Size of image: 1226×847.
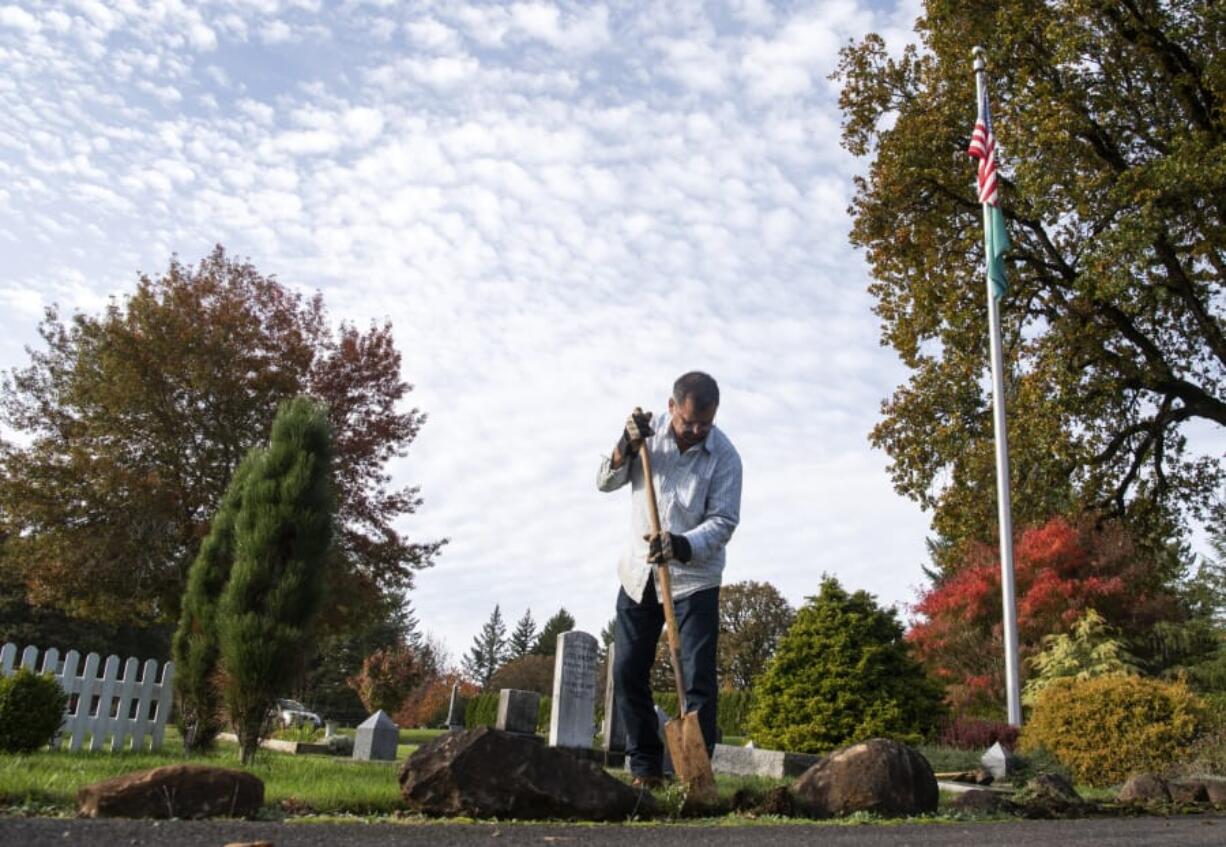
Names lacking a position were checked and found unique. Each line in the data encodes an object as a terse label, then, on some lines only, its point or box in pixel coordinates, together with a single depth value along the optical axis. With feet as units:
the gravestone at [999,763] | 31.17
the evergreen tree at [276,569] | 25.13
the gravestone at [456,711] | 90.38
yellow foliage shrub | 32.58
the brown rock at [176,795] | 11.94
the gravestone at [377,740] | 39.68
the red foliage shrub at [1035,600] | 76.84
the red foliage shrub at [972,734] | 42.98
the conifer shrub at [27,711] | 25.63
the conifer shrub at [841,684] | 39.65
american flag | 45.03
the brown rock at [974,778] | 30.53
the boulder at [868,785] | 15.79
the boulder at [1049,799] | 17.62
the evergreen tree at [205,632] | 28.73
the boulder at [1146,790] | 20.93
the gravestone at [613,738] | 38.91
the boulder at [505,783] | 13.52
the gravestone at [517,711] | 39.32
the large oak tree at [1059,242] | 45.37
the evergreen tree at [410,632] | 193.67
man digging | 15.75
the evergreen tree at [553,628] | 200.64
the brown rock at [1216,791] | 21.63
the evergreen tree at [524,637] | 232.94
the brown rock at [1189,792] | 21.30
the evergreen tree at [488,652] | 237.04
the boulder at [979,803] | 17.46
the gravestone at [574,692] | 42.19
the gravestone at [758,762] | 32.53
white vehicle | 75.83
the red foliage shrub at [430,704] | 121.60
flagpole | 40.27
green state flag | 44.78
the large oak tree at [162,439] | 55.67
